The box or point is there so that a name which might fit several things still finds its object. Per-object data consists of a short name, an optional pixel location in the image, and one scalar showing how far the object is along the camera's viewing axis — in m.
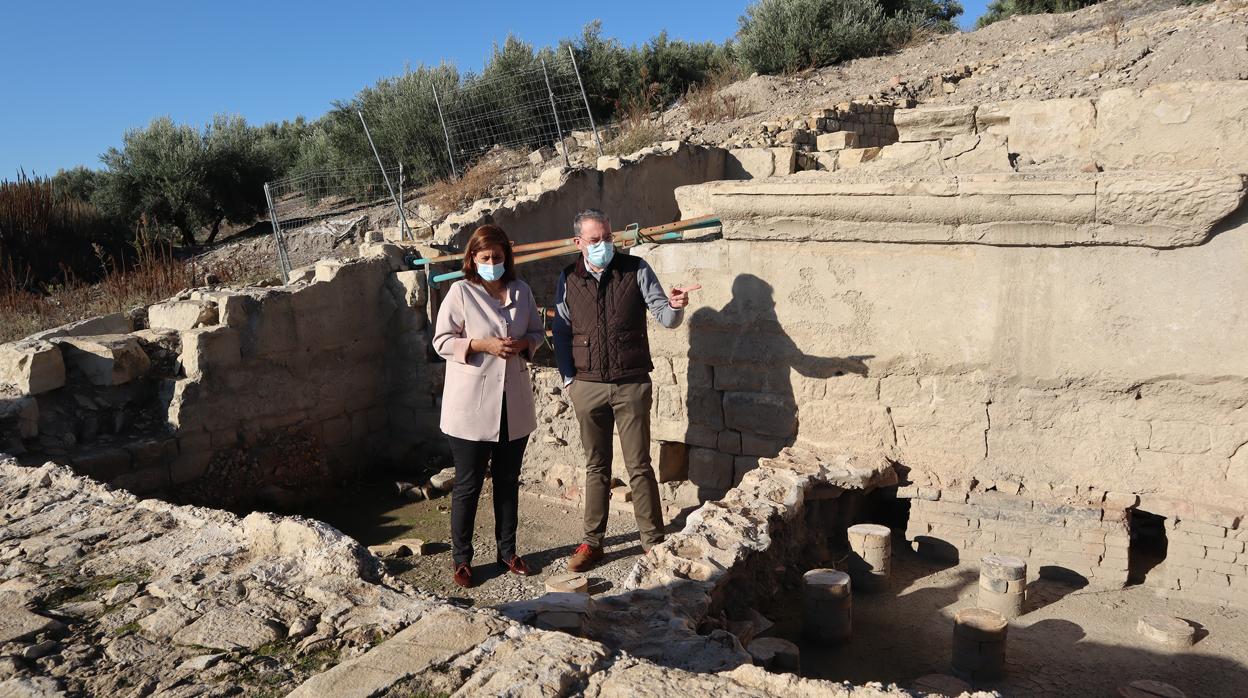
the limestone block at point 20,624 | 2.92
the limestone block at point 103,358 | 5.90
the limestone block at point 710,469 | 5.66
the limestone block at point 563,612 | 3.04
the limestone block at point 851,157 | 8.05
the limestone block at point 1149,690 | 3.38
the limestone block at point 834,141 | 10.88
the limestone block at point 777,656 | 3.46
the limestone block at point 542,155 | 11.83
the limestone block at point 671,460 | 5.88
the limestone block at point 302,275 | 7.07
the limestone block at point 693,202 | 6.74
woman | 4.68
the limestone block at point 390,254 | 7.13
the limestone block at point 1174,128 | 4.34
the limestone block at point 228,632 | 2.83
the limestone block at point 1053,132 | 4.95
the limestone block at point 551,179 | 8.29
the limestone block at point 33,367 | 5.61
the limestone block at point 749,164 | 9.85
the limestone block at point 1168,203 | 3.95
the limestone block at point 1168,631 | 3.83
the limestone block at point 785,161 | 9.55
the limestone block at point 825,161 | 8.88
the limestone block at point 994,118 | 5.45
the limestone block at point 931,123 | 5.81
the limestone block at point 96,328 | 6.43
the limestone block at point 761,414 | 5.30
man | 4.90
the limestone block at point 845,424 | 5.02
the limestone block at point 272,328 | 6.40
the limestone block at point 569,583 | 4.23
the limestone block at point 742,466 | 5.52
